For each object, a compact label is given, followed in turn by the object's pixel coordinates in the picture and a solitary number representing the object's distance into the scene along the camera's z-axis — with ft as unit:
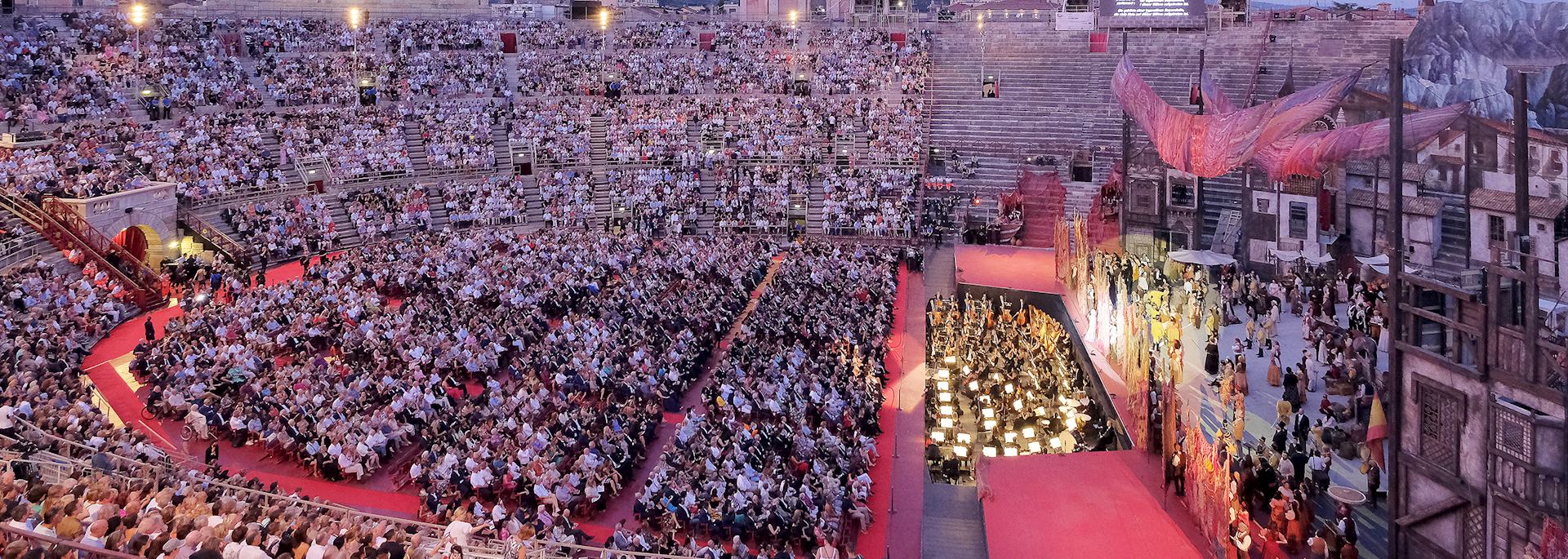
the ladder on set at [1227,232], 102.94
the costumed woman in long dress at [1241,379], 61.46
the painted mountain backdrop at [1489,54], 93.04
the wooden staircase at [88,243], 86.48
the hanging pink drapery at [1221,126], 71.15
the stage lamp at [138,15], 137.18
